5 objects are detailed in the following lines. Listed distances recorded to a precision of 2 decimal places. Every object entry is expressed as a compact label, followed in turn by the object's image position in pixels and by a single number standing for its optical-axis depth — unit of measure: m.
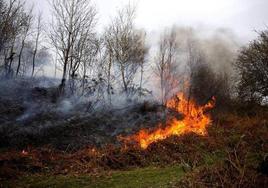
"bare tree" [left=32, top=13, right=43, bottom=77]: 32.27
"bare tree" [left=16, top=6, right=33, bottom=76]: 29.18
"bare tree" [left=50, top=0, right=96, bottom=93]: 23.00
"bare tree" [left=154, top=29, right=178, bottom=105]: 29.58
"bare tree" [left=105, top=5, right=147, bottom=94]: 27.20
